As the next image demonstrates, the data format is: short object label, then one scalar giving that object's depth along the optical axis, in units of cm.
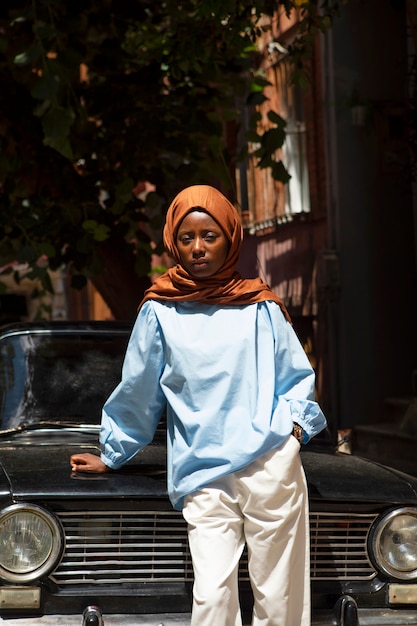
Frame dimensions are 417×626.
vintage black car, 395
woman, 380
